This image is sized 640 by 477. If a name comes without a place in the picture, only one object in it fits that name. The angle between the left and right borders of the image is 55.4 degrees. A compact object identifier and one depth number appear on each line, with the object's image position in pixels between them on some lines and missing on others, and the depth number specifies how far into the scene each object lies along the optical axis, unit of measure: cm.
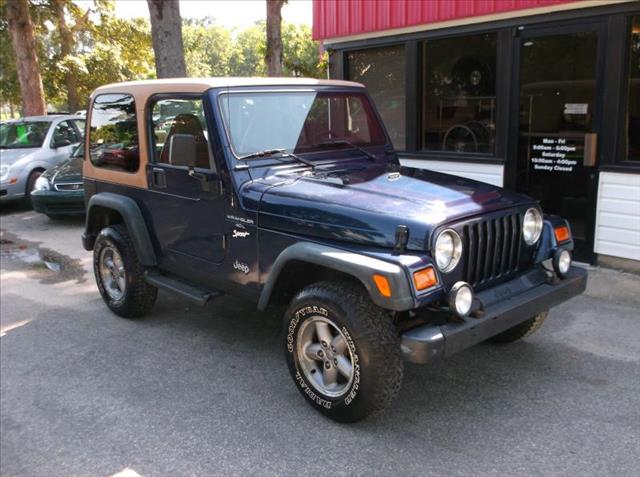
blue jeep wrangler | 314
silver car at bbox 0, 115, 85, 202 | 1100
